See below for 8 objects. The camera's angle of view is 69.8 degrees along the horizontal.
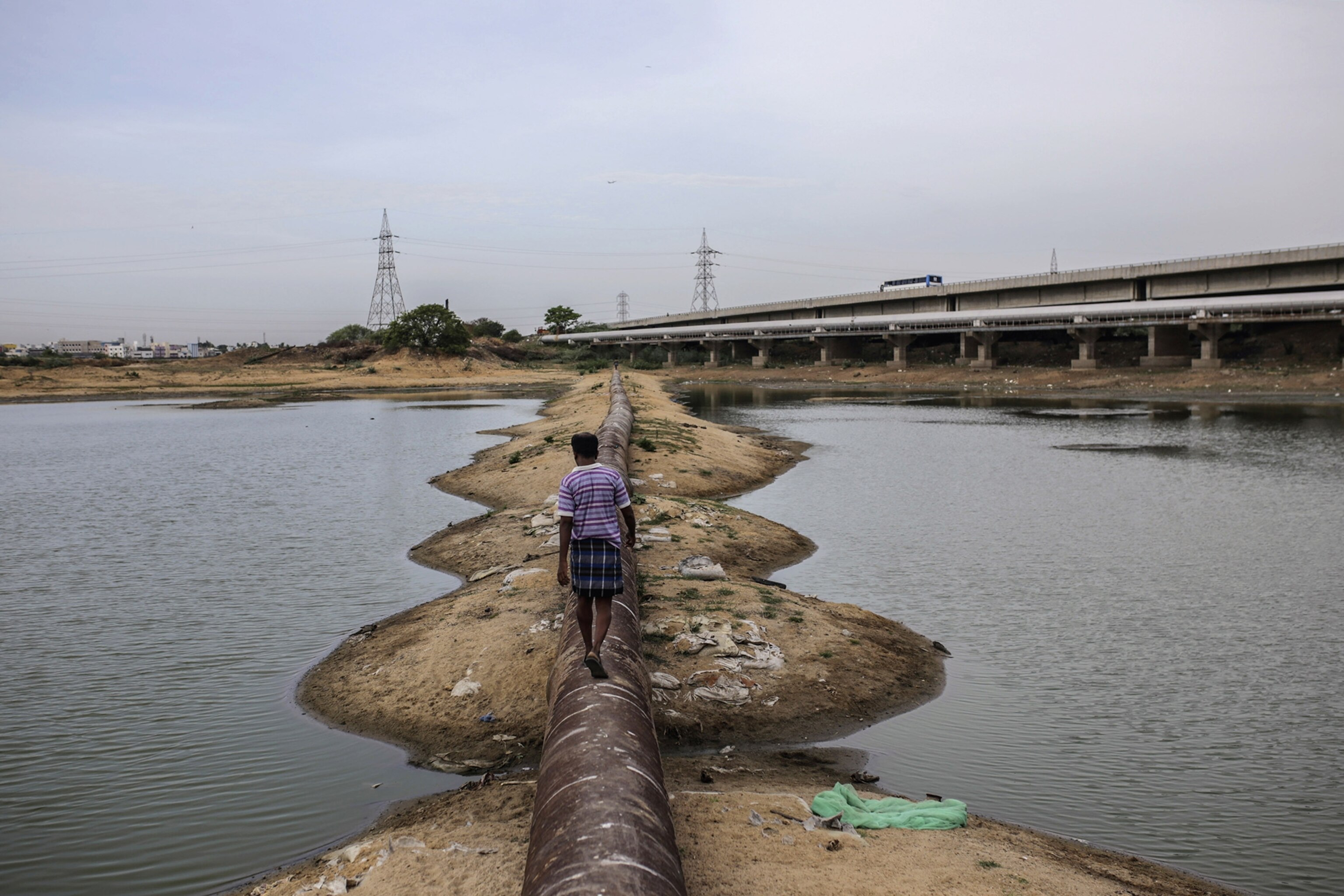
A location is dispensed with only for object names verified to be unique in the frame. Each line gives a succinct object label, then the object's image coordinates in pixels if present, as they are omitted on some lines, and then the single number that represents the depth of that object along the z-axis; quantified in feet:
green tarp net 24.16
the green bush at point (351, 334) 517.14
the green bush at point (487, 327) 534.78
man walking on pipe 26.96
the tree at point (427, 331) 330.54
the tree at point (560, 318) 557.33
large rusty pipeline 17.81
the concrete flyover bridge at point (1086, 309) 211.20
